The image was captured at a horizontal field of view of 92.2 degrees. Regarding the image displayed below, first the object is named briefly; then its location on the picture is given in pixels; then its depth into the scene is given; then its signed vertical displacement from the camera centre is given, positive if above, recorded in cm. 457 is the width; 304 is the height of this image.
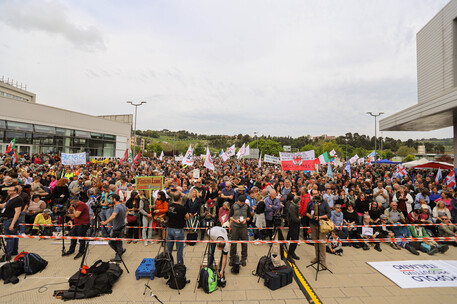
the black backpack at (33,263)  546 -277
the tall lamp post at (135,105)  2963 +730
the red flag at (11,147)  1608 +51
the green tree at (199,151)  10239 +422
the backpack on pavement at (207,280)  486 -269
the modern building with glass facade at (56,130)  2697 +381
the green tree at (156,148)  10864 +530
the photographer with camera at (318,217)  614 -156
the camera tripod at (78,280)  463 -273
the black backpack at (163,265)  517 -255
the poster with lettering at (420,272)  540 -282
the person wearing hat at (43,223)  790 -244
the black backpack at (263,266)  541 -259
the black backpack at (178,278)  496 -271
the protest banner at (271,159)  1973 +31
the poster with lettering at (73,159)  1559 -22
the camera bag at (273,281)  499 -271
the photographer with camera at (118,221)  635 -189
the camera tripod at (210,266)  507 -265
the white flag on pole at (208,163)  1508 -19
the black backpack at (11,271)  515 -282
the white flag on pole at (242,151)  2568 +119
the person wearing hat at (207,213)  787 -192
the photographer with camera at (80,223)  640 -198
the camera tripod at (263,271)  544 -268
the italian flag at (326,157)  1859 +61
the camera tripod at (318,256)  591 -252
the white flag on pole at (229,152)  2162 +93
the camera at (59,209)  827 -211
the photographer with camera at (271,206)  765 -153
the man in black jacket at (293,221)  658 -178
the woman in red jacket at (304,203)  718 -132
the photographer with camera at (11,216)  612 -174
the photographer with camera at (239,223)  591 -168
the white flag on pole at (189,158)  1670 +12
